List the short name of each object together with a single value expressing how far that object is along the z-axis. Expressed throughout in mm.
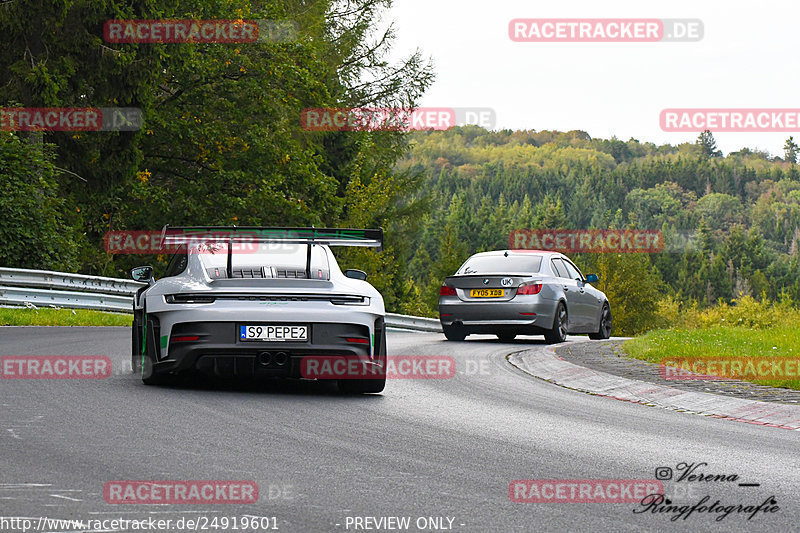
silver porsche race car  18078
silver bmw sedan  35062
